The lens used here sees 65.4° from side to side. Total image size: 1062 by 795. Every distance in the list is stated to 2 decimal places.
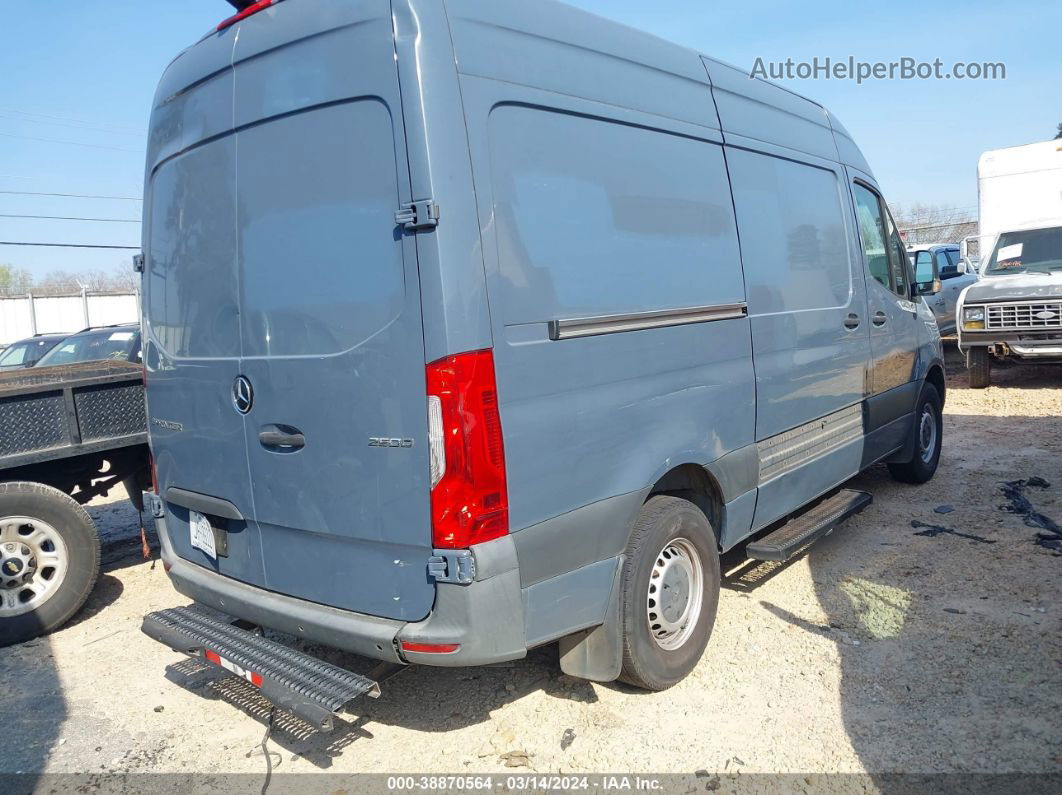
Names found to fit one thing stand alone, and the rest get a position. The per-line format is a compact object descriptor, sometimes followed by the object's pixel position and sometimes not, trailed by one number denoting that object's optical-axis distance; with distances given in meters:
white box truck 10.63
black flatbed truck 4.59
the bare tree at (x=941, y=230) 25.36
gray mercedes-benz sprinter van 2.77
